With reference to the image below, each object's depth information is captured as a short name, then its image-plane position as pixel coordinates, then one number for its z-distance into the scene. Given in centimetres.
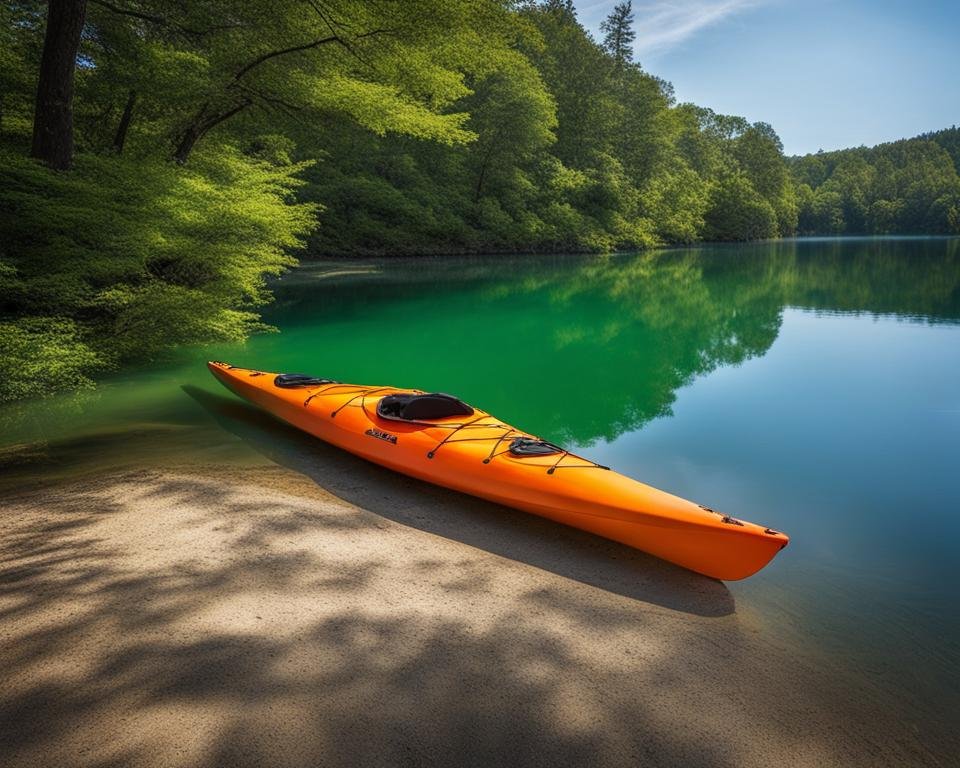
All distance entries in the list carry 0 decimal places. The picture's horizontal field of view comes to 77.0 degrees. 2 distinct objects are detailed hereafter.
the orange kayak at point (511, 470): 330
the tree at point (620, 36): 4166
